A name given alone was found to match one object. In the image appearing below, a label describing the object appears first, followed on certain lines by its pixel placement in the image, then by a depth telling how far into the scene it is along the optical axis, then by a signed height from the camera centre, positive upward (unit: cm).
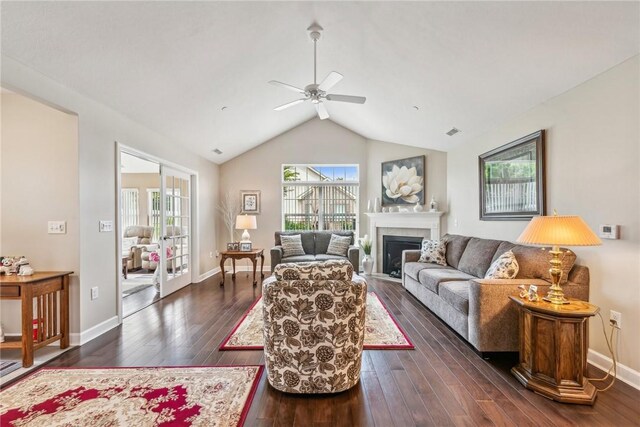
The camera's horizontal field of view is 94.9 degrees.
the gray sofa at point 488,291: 256 -79
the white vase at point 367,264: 602 -106
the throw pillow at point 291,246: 561 -64
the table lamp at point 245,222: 573 -18
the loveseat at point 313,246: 542 -66
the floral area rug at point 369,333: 282 -128
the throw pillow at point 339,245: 565 -64
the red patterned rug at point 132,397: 179 -125
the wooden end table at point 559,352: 199 -98
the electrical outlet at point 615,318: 227 -84
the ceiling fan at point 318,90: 295 +130
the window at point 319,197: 676 +36
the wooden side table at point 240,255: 541 -77
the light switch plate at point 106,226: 318 -14
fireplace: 573 -77
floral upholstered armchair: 198 -76
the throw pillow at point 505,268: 280 -54
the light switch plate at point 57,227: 287 -13
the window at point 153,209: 744 +12
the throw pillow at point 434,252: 442 -61
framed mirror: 312 +38
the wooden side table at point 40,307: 244 -84
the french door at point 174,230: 460 -29
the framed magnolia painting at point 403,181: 574 +62
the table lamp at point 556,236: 207 -18
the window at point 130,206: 795 +21
